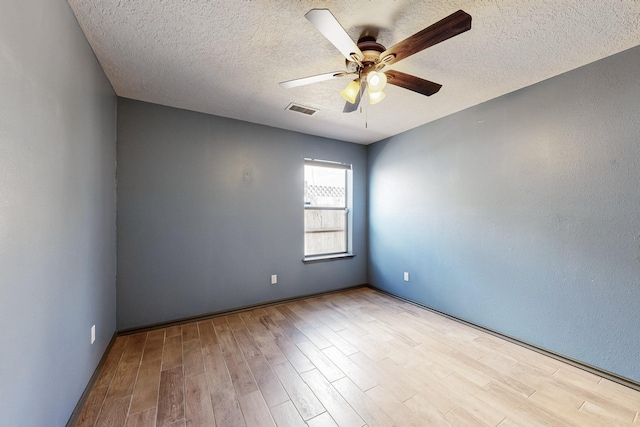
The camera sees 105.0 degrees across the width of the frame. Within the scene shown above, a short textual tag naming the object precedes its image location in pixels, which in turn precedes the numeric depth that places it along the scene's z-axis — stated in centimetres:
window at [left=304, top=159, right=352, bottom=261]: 376
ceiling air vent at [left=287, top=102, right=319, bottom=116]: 273
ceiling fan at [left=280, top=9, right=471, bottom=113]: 120
